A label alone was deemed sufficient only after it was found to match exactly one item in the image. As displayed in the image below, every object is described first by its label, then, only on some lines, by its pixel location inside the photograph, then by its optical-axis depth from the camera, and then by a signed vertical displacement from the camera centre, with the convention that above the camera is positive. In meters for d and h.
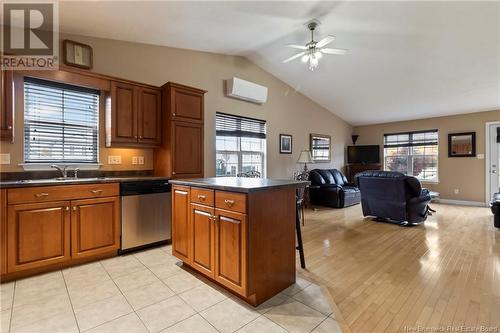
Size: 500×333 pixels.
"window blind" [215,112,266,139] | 4.50 +0.77
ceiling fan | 3.30 +1.61
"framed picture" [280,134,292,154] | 5.69 +0.49
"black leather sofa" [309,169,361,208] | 5.74 -0.70
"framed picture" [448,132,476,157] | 6.10 +0.52
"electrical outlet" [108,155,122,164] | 3.21 +0.06
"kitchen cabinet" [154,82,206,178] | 3.28 +0.42
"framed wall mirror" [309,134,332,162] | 6.66 +0.50
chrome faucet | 2.72 -0.08
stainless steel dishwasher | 2.83 -0.62
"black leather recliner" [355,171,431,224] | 4.02 -0.59
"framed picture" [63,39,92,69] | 2.82 +1.34
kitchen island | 1.80 -0.59
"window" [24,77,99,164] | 2.67 +0.49
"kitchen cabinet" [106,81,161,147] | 3.01 +0.63
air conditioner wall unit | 4.44 +1.45
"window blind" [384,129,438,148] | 6.77 +0.76
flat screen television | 7.50 +0.32
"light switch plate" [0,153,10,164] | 2.49 +0.05
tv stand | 7.47 -0.13
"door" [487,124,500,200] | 5.83 +0.15
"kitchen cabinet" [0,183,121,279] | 2.20 -0.64
